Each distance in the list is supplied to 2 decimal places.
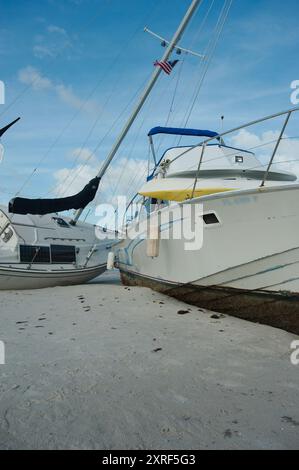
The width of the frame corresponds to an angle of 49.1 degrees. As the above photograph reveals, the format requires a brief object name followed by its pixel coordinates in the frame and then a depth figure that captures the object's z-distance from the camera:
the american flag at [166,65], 12.52
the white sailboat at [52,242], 11.18
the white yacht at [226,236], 5.26
